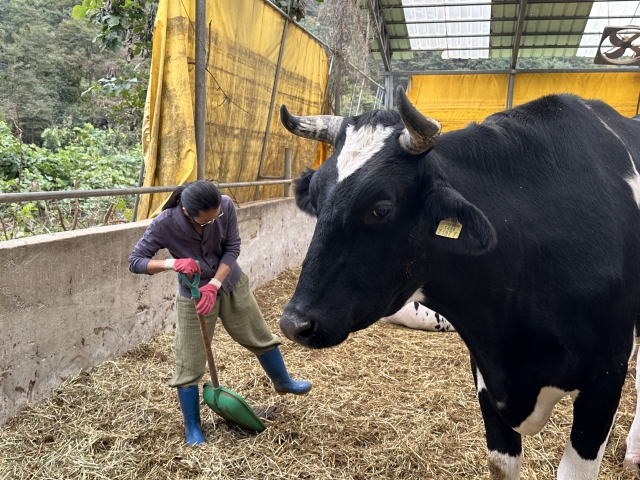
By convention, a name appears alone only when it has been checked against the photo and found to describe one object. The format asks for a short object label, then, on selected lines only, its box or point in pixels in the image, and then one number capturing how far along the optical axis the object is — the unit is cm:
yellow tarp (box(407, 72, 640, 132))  1412
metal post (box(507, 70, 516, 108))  1465
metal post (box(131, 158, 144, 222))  529
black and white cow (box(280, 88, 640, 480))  209
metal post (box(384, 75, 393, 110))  1598
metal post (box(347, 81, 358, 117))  1063
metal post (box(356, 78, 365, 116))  1130
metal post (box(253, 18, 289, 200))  734
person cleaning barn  302
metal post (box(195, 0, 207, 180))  517
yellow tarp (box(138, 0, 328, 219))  506
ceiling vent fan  782
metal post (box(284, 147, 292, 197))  810
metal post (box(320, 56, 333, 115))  935
